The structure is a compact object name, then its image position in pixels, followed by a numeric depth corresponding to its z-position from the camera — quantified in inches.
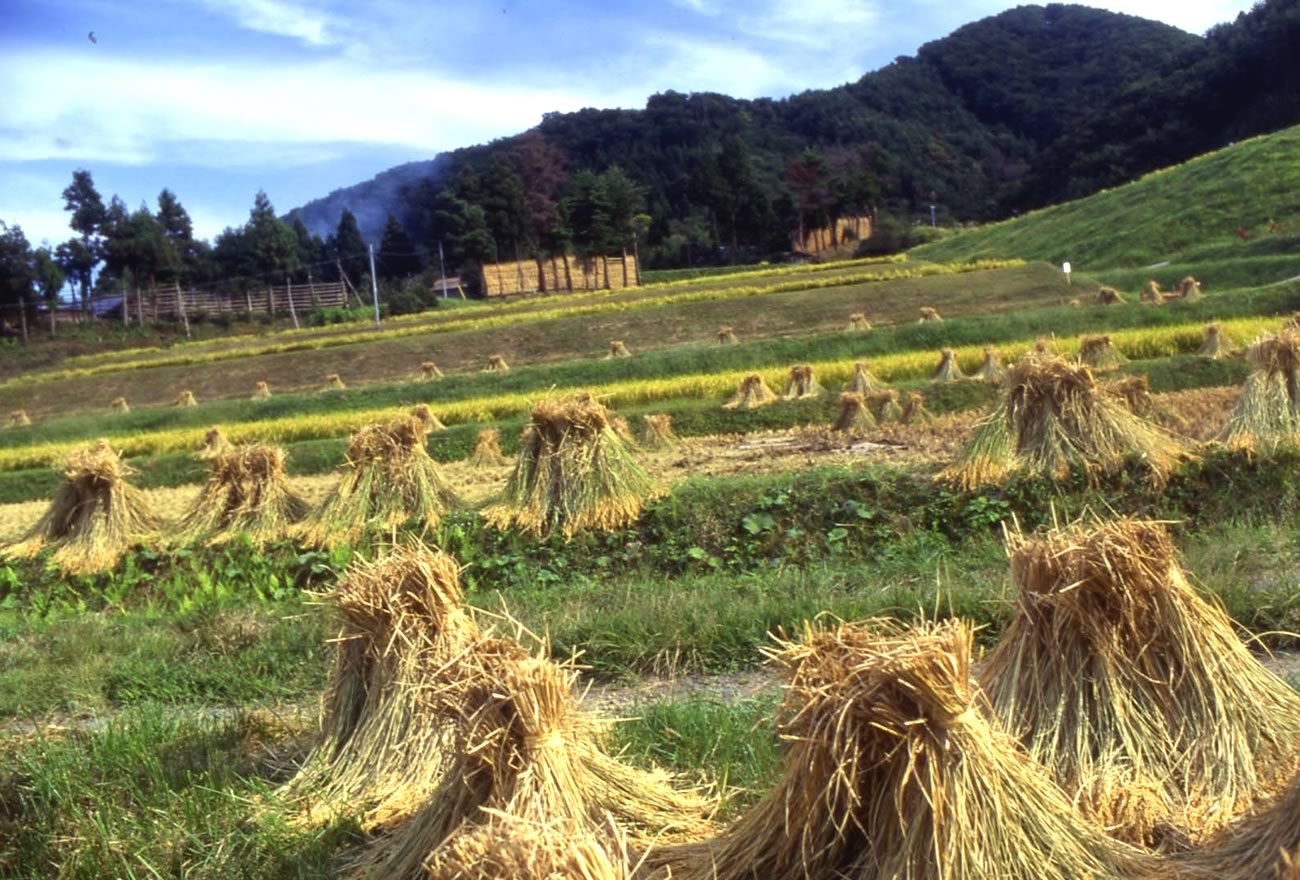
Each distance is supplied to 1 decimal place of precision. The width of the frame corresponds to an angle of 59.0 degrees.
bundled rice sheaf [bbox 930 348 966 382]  855.7
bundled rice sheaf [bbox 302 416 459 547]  483.5
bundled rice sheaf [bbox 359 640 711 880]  127.0
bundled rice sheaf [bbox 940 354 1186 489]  428.5
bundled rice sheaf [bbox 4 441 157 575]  519.2
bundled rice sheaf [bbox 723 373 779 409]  836.0
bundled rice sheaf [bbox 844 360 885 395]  825.5
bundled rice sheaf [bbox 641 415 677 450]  722.8
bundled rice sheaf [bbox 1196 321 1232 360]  804.6
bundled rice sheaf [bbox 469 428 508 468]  700.8
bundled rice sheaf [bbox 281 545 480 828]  176.4
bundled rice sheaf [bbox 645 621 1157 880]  105.3
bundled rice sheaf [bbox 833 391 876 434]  713.0
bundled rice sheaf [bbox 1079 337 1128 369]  799.1
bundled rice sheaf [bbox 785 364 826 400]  852.3
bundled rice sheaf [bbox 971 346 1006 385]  808.3
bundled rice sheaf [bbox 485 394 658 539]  441.4
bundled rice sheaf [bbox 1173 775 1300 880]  100.7
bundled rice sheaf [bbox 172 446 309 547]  515.2
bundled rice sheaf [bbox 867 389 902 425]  737.0
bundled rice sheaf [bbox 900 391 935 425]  725.3
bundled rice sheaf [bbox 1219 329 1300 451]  430.9
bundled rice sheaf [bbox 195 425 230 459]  853.3
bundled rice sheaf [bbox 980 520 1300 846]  143.6
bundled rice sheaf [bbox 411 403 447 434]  797.1
